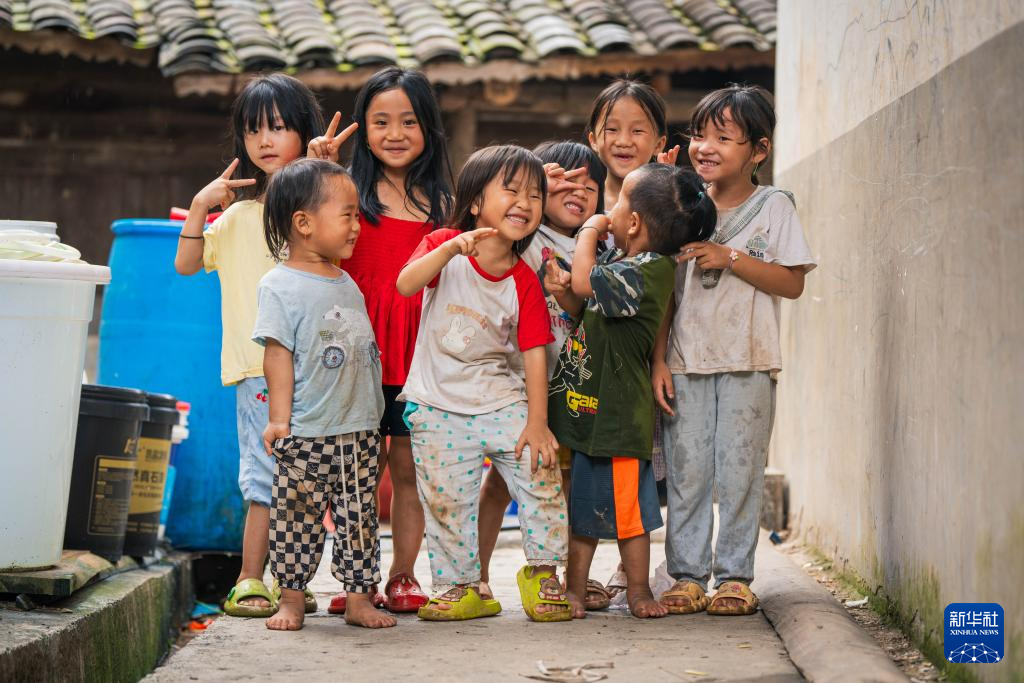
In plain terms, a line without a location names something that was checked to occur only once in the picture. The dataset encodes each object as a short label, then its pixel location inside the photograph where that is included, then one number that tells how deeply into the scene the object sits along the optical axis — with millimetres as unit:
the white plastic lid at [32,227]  3309
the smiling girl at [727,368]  3404
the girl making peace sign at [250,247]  3576
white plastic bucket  3072
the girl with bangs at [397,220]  3535
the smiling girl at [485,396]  3246
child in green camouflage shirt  3287
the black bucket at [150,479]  4215
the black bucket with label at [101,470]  3760
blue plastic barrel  4895
